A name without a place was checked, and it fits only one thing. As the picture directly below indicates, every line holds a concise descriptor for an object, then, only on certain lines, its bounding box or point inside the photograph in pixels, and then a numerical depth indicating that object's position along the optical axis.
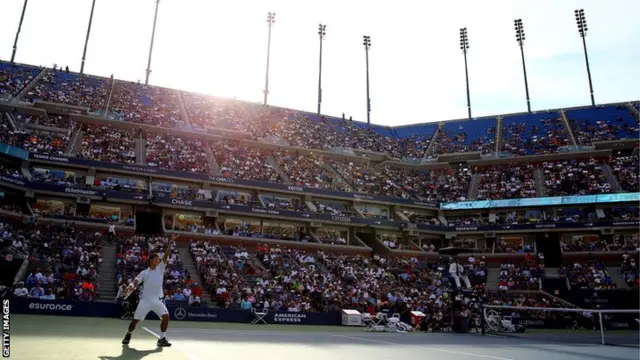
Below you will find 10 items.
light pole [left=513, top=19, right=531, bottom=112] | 67.12
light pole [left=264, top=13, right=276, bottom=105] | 66.12
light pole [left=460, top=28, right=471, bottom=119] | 71.19
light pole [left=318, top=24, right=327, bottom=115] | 69.25
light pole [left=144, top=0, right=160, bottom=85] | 60.82
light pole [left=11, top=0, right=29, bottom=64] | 55.16
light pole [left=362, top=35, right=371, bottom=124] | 73.19
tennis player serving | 10.56
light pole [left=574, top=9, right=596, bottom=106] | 64.56
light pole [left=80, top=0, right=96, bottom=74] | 57.39
